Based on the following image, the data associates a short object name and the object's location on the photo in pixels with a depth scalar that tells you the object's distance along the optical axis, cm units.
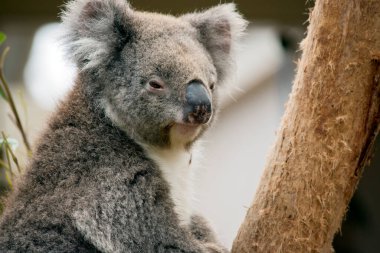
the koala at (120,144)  608
